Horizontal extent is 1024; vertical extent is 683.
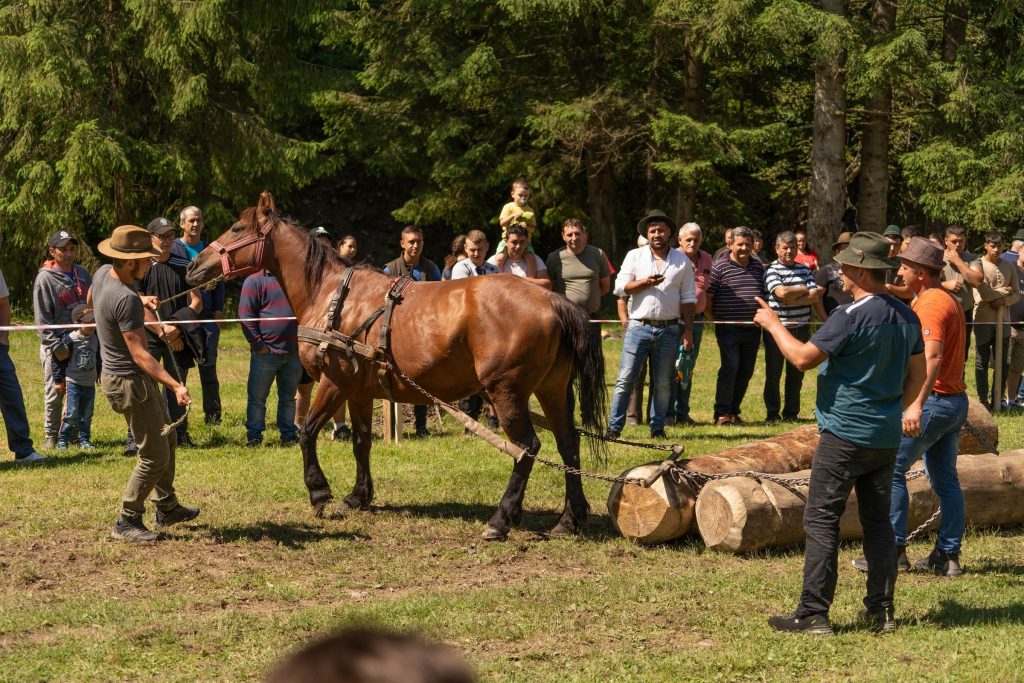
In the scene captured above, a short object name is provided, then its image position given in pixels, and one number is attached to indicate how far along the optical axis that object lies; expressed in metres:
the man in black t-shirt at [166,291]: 11.56
